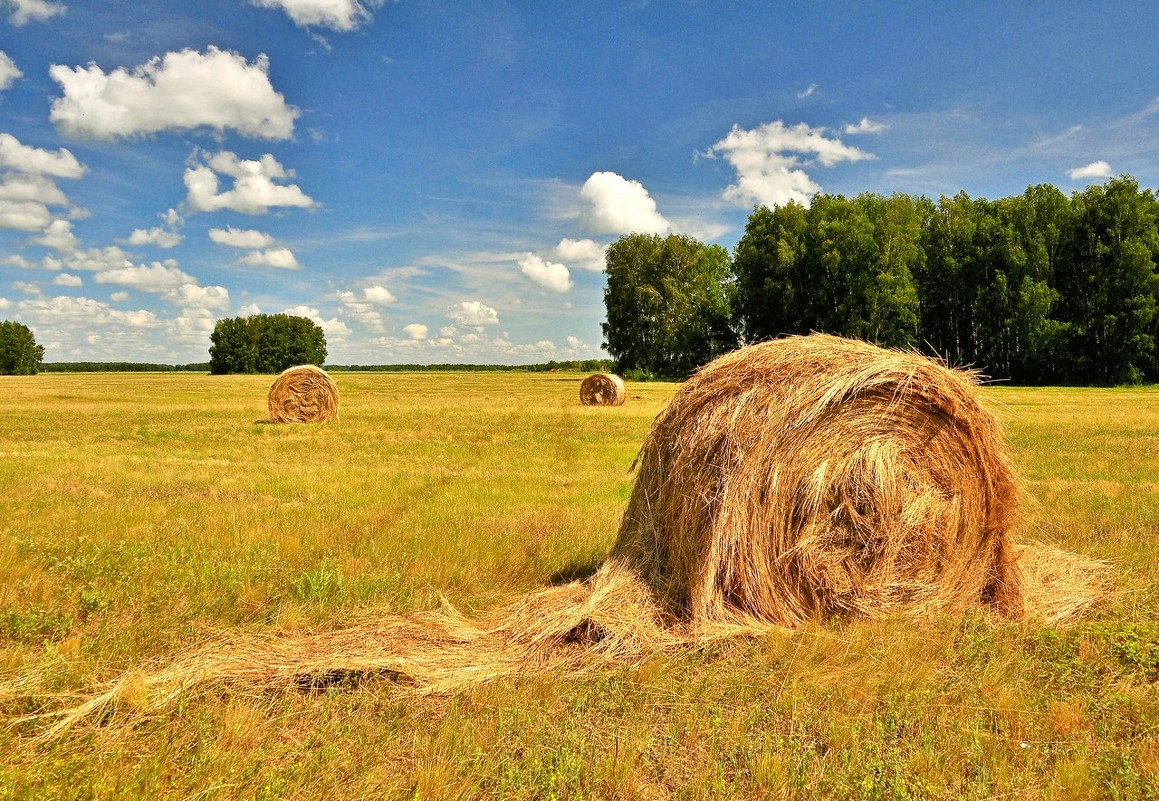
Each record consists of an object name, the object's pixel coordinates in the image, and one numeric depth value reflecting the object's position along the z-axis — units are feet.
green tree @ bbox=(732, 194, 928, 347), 157.17
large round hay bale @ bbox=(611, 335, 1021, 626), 16.57
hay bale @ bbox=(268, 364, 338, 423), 75.15
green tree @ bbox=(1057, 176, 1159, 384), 147.02
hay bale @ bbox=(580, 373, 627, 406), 104.06
